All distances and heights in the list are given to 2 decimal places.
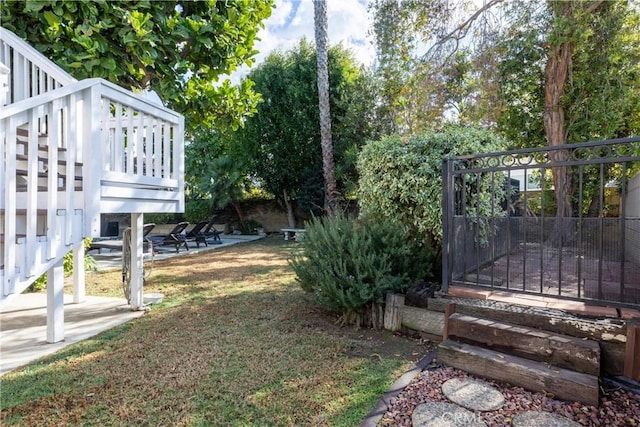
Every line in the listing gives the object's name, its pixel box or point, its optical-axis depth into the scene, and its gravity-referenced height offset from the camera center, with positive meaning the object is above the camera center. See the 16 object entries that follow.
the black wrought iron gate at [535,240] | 2.73 -0.23
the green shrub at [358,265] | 3.76 -0.57
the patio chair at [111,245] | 8.95 -0.83
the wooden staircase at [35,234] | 2.37 -0.17
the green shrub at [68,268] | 5.56 -1.09
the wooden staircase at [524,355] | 2.38 -1.07
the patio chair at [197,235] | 11.25 -0.71
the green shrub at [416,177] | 4.11 +0.47
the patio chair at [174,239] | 10.13 -0.76
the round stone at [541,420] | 2.11 -1.25
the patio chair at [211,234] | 12.20 -0.74
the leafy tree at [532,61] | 6.65 +3.26
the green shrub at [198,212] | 17.02 +0.06
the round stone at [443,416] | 2.17 -1.28
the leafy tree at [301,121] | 13.38 +3.71
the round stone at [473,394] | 2.35 -1.26
